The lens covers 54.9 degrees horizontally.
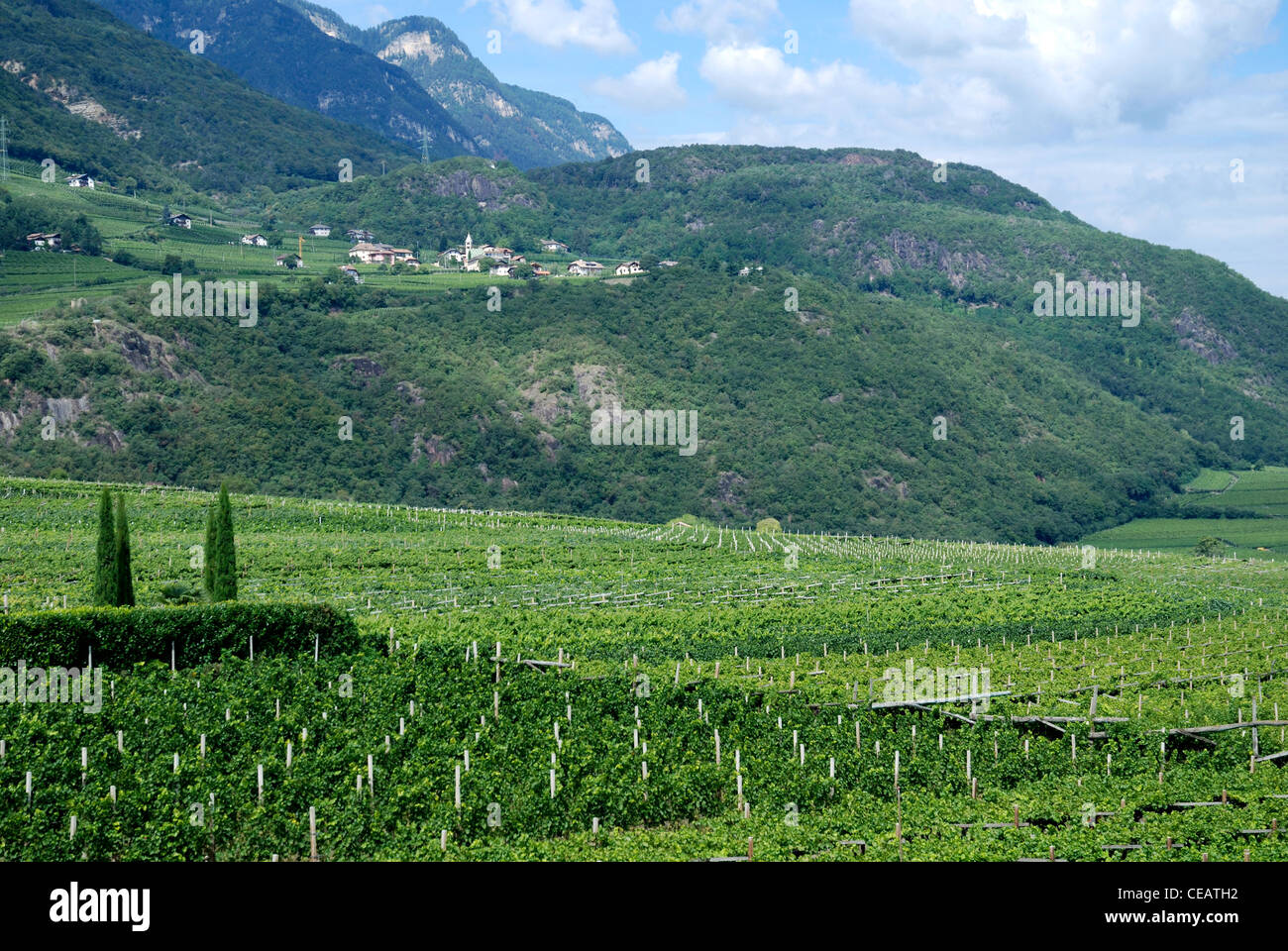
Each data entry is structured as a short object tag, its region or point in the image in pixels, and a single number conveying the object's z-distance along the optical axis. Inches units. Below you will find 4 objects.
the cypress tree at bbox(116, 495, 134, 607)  1544.0
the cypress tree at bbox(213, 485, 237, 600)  1694.1
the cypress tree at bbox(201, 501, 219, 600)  1705.2
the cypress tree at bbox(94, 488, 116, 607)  1555.1
